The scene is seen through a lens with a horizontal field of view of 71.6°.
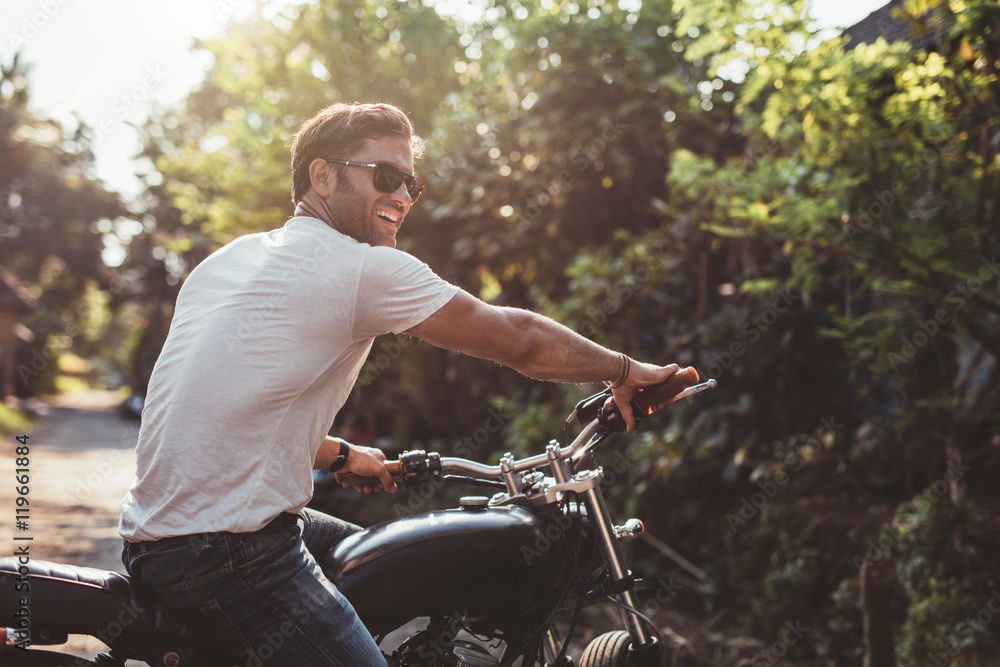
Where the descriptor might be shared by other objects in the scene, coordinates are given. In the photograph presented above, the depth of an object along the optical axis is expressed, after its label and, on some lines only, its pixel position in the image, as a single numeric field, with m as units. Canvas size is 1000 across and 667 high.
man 1.73
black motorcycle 1.96
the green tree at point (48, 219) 24.70
